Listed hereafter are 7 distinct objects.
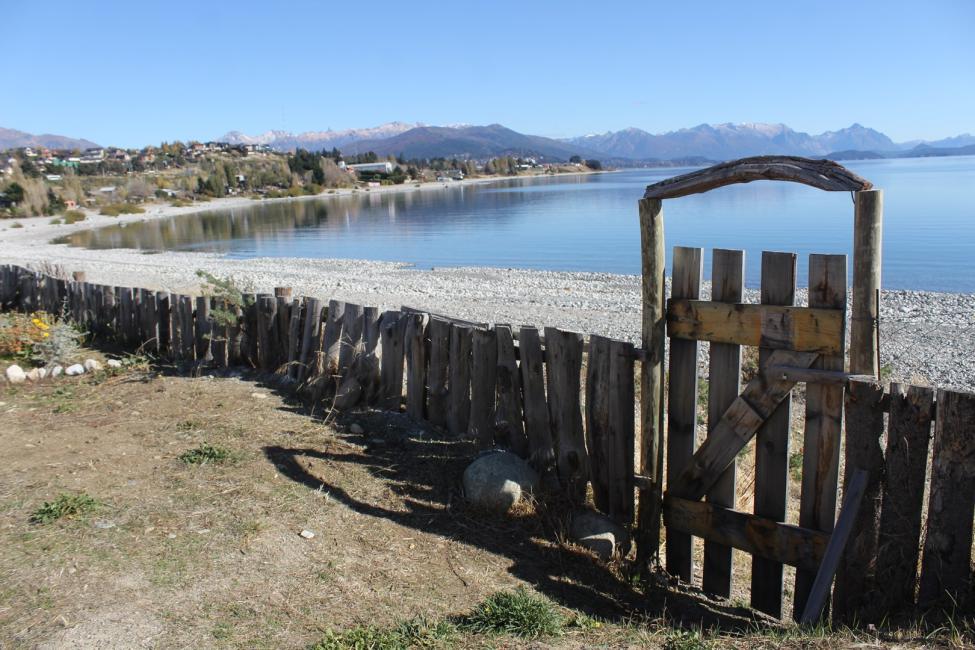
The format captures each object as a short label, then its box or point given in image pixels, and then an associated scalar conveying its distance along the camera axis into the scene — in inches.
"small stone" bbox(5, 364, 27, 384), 332.5
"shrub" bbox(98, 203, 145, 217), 2669.8
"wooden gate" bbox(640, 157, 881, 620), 180.9
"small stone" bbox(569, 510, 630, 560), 216.4
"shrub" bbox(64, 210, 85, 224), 2286.4
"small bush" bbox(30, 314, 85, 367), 355.6
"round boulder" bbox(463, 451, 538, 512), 226.2
